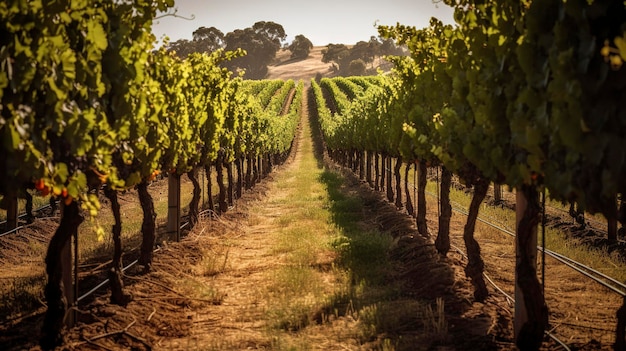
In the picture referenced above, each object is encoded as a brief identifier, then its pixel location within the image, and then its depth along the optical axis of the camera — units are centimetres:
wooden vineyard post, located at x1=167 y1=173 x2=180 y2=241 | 1295
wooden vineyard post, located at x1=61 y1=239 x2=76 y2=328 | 746
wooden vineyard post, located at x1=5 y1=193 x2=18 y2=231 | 1417
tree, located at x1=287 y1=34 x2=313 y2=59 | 15425
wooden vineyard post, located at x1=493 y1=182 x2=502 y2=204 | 2016
